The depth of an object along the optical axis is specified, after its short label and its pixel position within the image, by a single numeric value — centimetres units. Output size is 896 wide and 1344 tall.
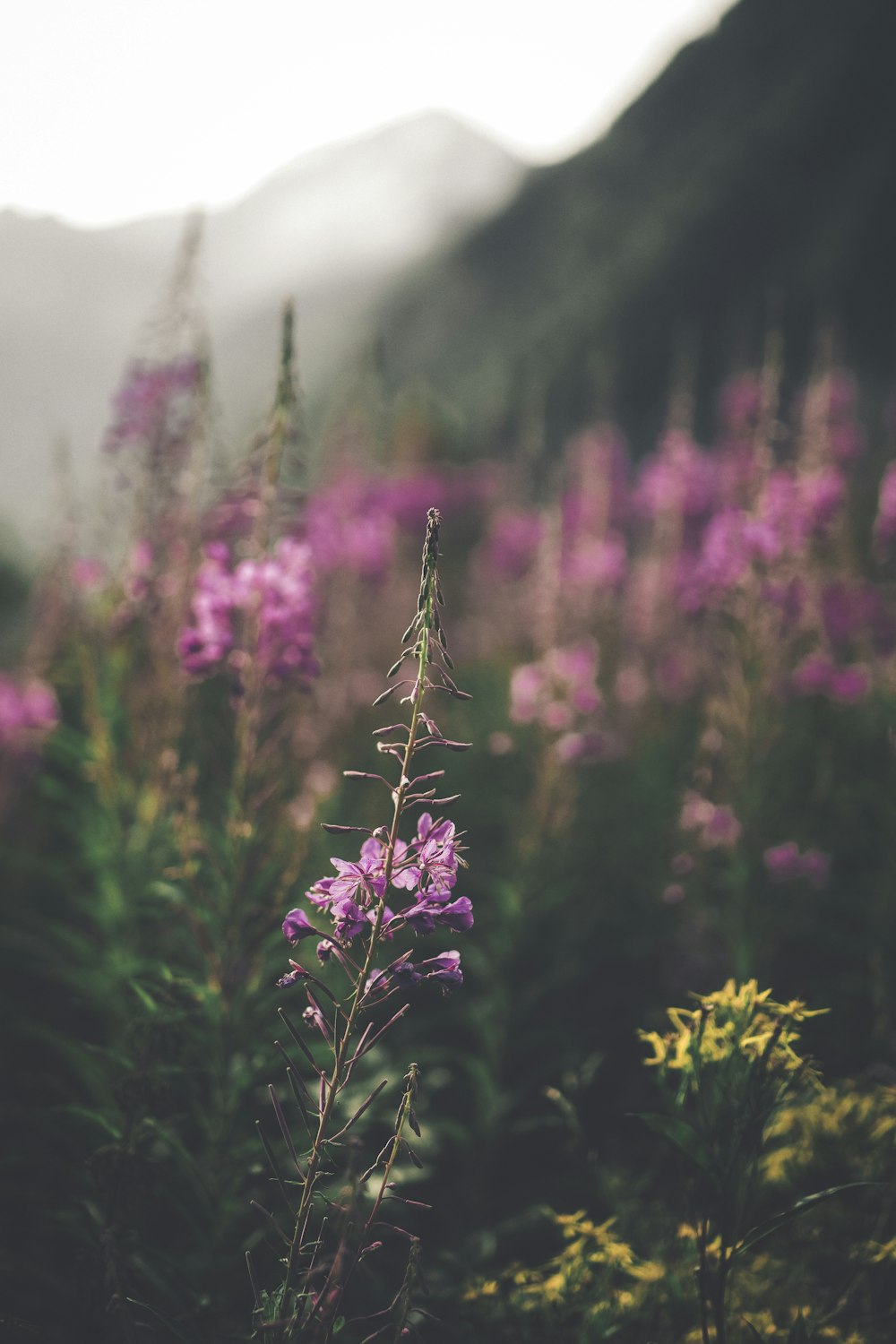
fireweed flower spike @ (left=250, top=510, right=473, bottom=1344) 124
